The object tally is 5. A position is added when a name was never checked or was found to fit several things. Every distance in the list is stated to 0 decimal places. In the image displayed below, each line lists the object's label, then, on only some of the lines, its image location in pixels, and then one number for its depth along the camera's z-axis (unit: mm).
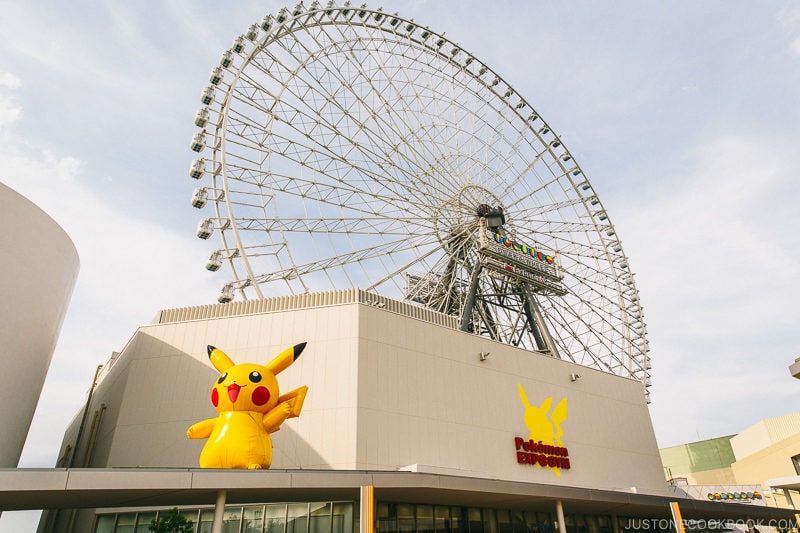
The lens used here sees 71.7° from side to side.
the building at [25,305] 15945
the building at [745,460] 35188
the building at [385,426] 14961
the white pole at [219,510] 10664
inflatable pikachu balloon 11781
